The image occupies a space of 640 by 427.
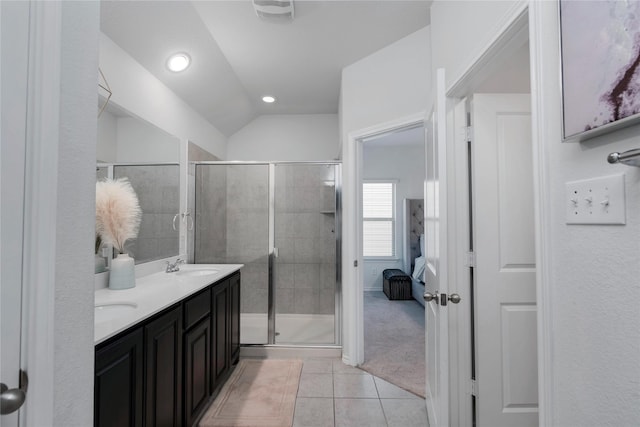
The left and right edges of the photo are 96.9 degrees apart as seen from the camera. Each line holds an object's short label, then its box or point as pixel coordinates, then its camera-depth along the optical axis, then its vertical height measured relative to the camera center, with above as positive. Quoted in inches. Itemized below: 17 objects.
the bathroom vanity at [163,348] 42.6 -24.9
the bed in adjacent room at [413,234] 192.4 -9.8
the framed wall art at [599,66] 22.9 +13.8
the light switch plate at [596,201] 25.2 +1.8
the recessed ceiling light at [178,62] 85.3 +48.6
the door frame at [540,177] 33.2 +5.2
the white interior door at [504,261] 61.7 -9.2
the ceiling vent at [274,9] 72.5 +55.3
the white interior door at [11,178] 20.6 +3.1
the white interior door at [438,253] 51.9 -6.5
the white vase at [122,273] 67.0 -12.6
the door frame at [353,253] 101.0 -12.1
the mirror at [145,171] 69.2 +13.9
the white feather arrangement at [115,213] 63.6 +1.7
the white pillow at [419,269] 172.1 -31.1
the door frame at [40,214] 21.9 +0.5
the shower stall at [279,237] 124.3 -7.8
